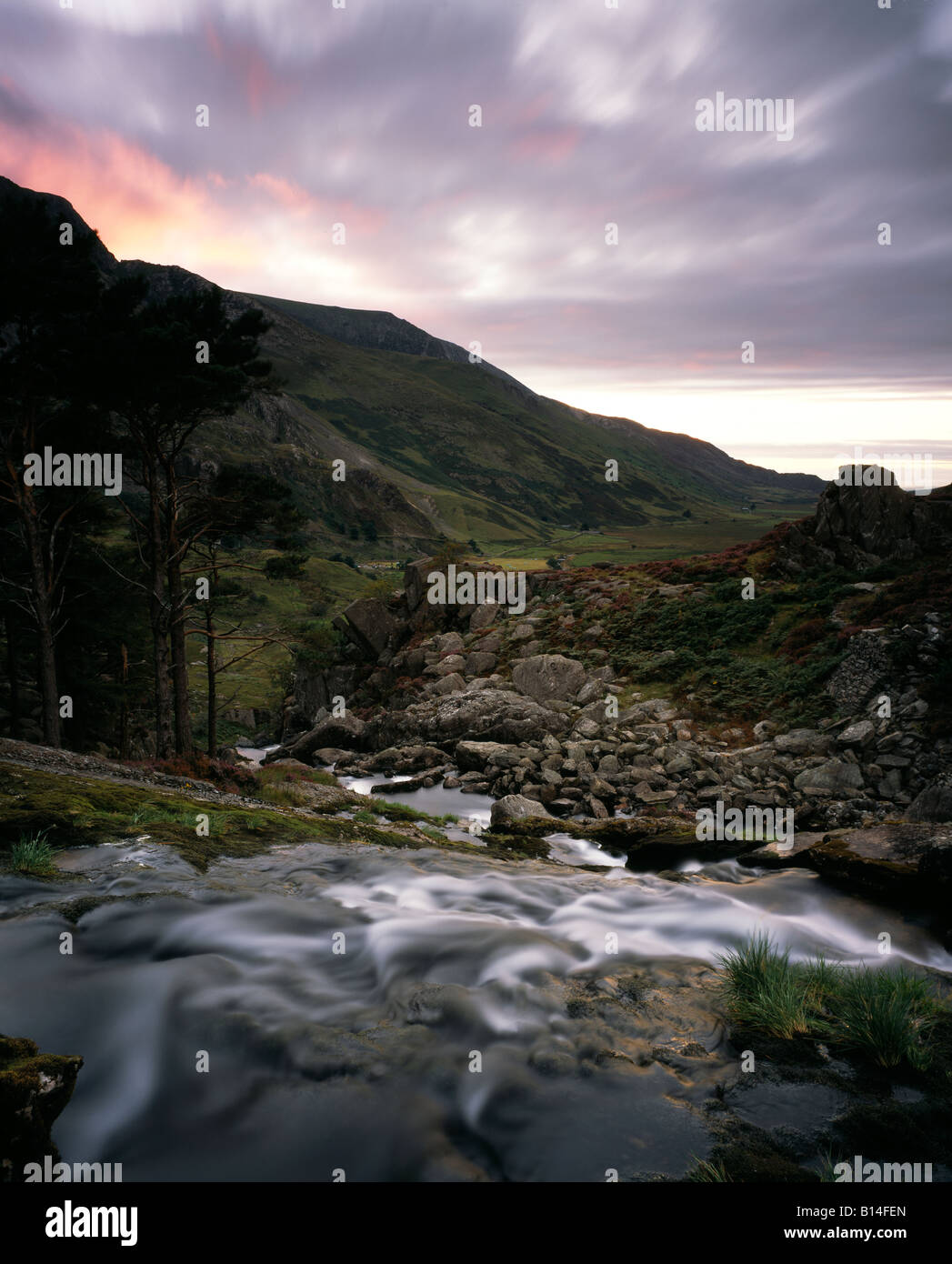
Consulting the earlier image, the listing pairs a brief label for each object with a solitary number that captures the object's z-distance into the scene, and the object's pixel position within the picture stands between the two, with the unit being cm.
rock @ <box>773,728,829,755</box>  1836
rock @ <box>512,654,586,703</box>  2766
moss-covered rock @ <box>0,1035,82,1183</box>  383
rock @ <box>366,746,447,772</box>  2472
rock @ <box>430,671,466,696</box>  3152
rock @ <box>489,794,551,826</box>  1736
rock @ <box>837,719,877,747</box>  1764
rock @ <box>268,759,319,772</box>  2443
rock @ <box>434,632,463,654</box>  3600
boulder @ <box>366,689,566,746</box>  2407
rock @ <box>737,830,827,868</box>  1184
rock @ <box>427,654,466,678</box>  3373
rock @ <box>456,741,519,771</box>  2261
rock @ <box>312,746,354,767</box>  2855
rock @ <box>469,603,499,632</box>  3775
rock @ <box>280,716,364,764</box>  3059
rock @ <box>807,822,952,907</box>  912
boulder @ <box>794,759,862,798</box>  1619
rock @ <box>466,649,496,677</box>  3291
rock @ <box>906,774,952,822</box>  1313
